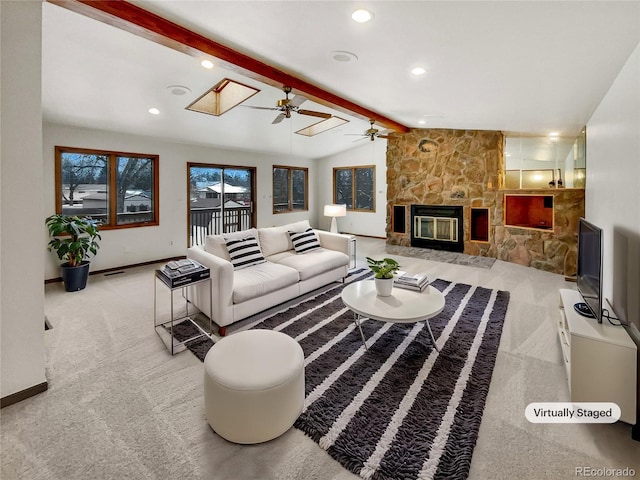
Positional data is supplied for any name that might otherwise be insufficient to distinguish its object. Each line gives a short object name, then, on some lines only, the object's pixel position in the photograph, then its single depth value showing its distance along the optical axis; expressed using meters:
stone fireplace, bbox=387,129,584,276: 5.09
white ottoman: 1.63
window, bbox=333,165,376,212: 8.74
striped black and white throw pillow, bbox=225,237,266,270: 3.60
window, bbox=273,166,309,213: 8.40
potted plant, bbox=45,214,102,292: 4.14
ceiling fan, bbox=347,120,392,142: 5.45
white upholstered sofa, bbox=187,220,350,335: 2.93
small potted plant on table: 2.86
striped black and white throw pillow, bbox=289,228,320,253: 4.42
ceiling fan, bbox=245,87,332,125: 3.54
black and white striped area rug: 1.62
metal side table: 2.69
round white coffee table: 2.49
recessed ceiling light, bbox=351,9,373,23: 2.13
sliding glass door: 6.60
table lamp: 6.32
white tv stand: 1.78
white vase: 2.86
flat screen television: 2.04
